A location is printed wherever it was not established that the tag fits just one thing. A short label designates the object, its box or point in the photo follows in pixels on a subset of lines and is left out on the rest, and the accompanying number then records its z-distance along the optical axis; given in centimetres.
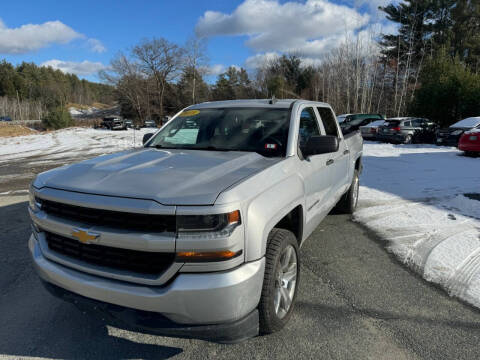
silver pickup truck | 192
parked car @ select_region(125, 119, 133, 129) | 4994
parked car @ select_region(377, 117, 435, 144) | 1698
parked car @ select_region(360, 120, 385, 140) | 1861
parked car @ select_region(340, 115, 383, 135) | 2228
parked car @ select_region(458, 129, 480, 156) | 1150
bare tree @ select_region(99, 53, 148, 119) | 5850
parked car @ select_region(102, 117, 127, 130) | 4304
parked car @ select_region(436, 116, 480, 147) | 1455
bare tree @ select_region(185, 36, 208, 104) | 5731
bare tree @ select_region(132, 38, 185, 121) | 5803
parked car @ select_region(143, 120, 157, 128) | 5003
